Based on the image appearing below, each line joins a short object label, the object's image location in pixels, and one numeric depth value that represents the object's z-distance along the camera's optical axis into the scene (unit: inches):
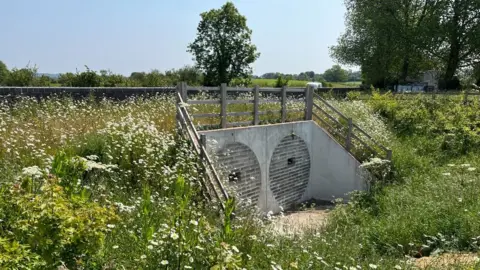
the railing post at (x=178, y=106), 333.1
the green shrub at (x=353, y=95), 818.5
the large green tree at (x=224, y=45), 1788.9
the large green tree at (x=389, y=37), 1106.7
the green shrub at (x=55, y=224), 108.7
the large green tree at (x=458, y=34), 1044.5
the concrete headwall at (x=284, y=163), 383.9
